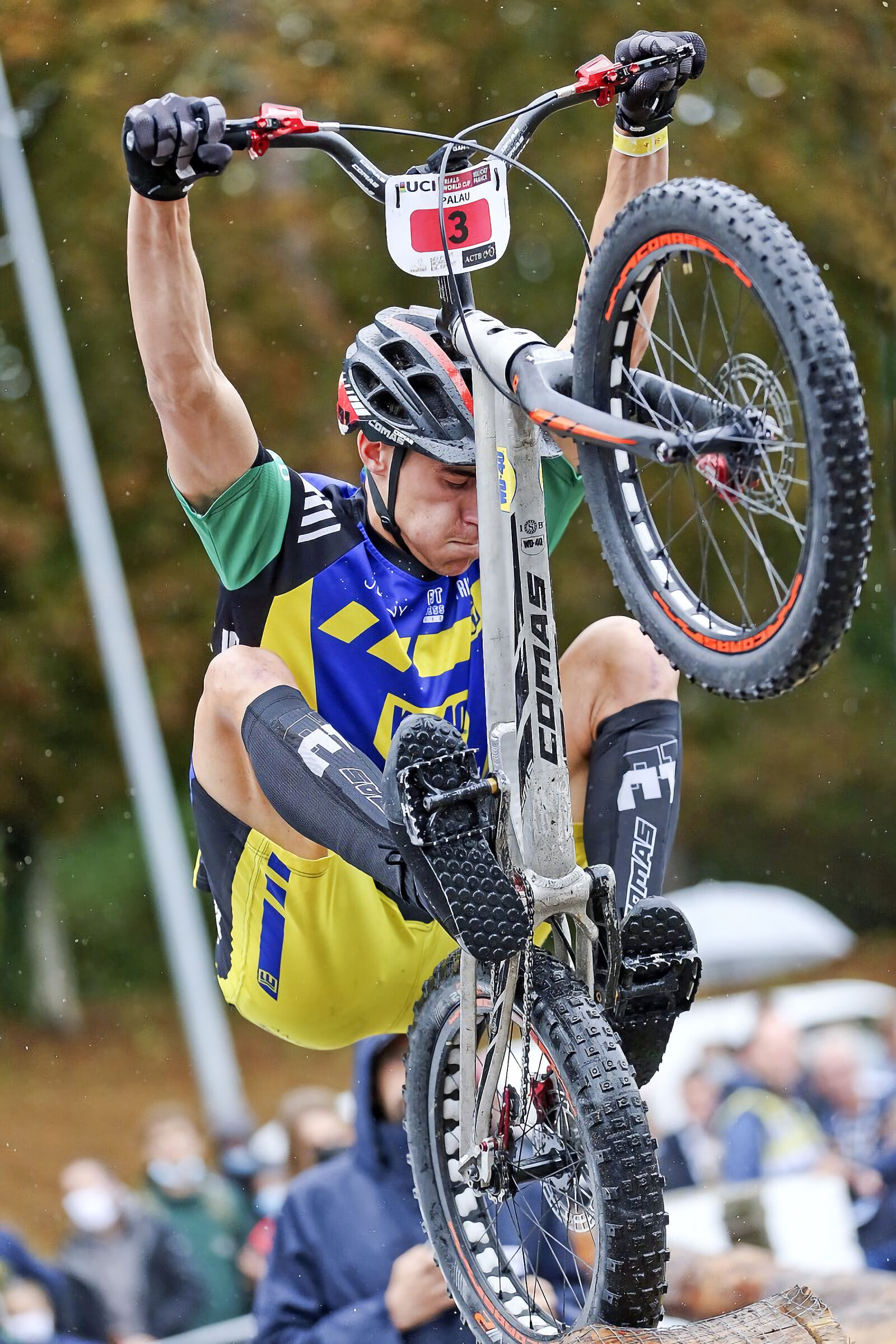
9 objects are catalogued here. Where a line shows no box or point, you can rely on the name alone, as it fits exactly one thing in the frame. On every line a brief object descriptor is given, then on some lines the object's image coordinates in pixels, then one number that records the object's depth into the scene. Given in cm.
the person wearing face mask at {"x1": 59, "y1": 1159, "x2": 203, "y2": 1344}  1163
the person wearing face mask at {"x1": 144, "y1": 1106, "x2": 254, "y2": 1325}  1266
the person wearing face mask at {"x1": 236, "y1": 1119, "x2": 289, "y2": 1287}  1249
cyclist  576
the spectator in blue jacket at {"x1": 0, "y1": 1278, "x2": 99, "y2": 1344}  1102
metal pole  1441
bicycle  446
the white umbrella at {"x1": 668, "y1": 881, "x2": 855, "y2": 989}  1570
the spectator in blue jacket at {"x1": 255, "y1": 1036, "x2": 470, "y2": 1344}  906
